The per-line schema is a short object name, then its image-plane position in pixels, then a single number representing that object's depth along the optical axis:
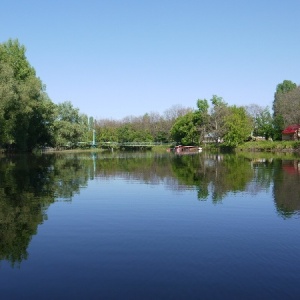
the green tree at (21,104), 52.31
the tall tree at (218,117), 96.06
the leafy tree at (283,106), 78.50
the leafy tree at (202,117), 98.81
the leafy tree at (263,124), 106.50
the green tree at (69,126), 95.70
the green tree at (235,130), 92.31
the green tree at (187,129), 102.19
